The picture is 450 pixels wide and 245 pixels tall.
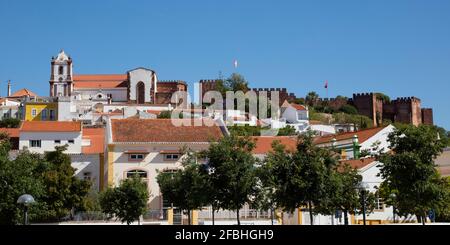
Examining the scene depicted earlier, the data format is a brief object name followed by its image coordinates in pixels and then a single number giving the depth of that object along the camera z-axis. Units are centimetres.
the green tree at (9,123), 9050
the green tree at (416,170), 2944
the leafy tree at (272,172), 2970
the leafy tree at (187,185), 3272
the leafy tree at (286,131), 8788
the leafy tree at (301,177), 2922
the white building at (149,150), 4641
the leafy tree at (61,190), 4122
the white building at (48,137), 5684
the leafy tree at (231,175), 3153
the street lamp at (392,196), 3433
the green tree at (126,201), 3772
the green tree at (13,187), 3050
